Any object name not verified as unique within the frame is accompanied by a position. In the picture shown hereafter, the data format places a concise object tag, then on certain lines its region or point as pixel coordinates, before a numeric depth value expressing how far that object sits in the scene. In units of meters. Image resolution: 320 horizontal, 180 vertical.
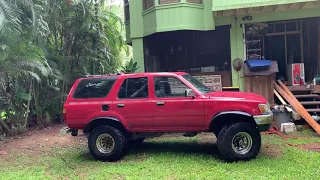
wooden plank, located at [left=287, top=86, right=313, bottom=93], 10.30
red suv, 6.05
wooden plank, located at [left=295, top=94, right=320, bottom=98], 9.99
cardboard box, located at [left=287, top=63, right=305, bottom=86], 10.71
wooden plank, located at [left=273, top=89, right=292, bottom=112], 9.36
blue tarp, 10.09
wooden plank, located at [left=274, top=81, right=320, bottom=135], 8.49
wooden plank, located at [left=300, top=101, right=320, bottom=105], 9.70
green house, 10.45
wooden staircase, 9.69
